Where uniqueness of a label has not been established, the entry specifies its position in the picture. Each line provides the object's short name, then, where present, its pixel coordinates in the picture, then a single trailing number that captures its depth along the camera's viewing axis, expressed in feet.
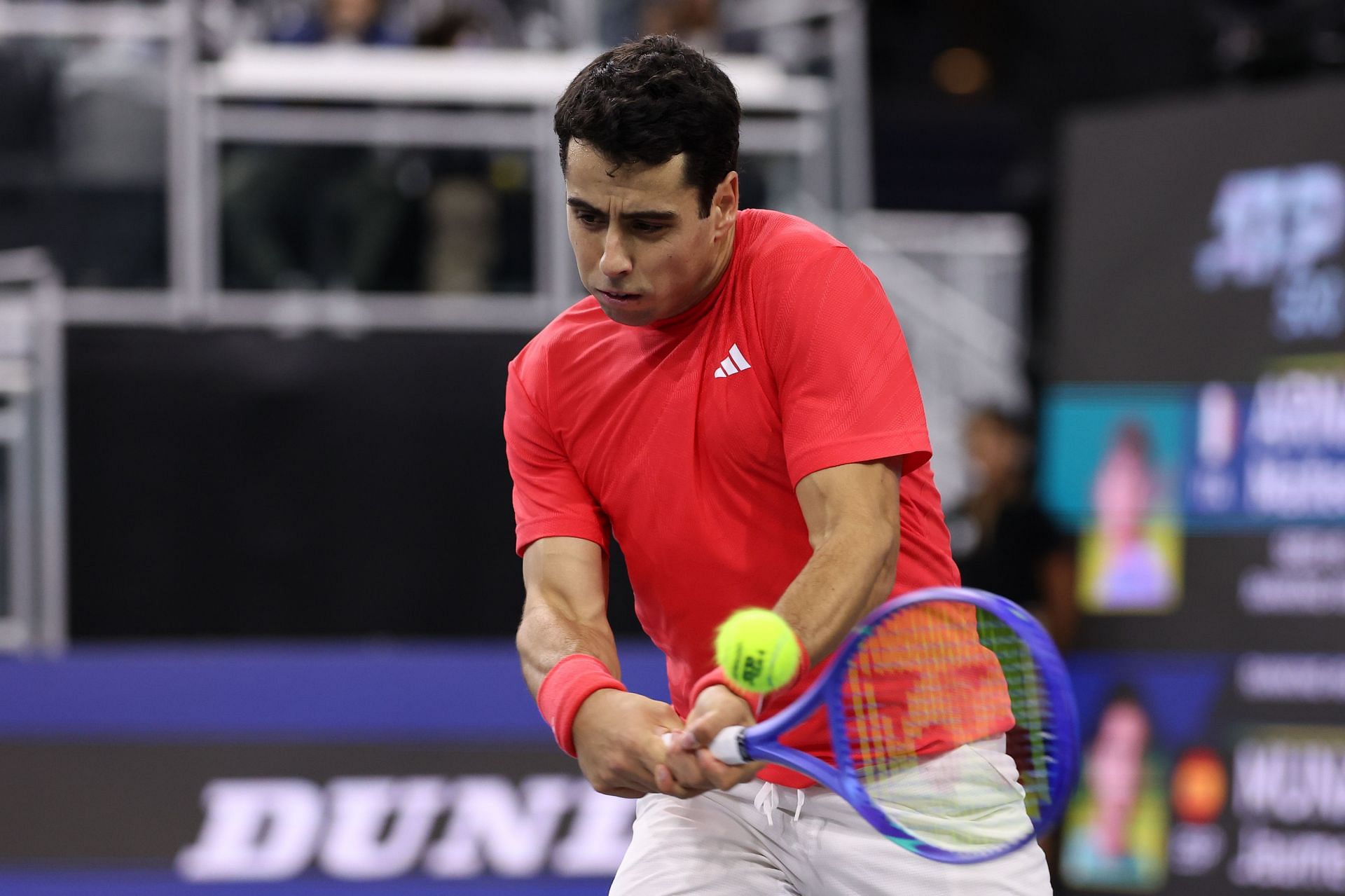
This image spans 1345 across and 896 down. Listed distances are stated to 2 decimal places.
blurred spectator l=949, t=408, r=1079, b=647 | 49.34
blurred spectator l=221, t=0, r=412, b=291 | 52.01
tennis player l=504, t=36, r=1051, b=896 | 19.89
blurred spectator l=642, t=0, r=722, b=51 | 60.18
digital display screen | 43.75
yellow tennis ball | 18.28
